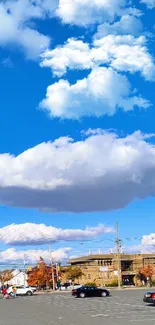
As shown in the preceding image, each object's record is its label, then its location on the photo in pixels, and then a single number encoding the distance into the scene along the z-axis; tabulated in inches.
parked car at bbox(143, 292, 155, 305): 1208.5
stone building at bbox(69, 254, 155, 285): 4087.1
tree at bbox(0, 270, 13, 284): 5930.1
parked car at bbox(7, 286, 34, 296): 2659.0
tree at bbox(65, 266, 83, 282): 3859.5
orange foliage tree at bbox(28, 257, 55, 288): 4057.6
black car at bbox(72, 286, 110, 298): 1884.0
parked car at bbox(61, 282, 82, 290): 3737.7
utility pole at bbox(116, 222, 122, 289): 2910.7
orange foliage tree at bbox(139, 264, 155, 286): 4030.0
